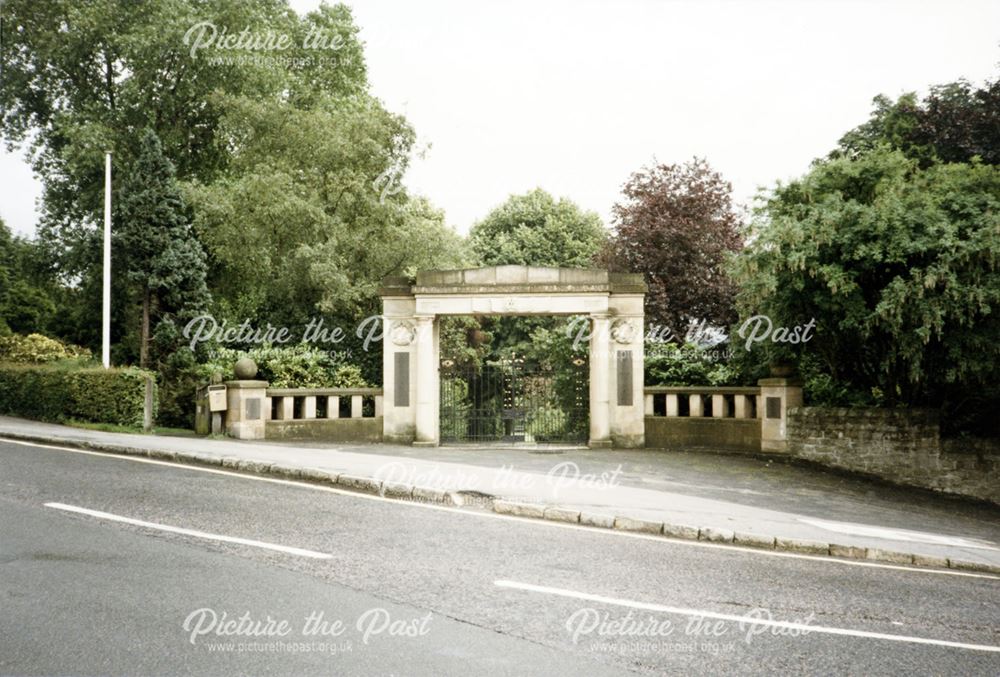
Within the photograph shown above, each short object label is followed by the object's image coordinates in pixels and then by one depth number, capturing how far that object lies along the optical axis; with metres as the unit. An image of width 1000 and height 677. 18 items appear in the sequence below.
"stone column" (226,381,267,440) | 15.89
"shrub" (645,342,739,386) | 17.17
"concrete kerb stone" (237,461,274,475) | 11.62
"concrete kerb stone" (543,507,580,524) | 9.27
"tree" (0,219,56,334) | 33.17
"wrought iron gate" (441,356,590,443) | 17.02
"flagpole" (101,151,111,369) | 20.64
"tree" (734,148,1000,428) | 12.77
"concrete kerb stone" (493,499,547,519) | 9.47
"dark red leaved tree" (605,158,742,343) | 25.70
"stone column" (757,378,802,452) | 15.73
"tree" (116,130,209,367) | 22.03
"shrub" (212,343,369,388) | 17.61
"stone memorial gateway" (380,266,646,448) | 16.05
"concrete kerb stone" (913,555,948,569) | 8.43
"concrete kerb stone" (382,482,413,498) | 10.27
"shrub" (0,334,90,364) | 25.03
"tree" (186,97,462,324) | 22.83
